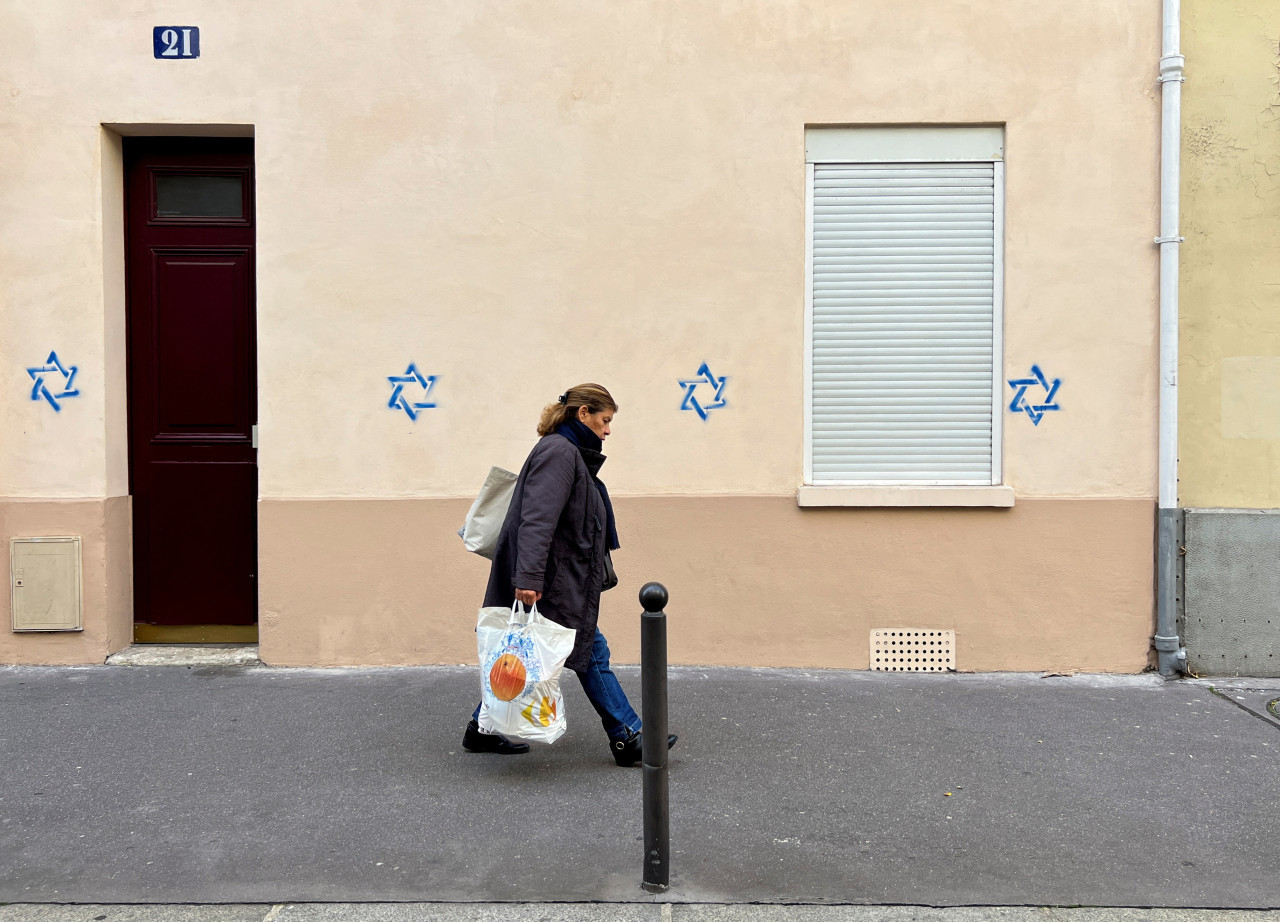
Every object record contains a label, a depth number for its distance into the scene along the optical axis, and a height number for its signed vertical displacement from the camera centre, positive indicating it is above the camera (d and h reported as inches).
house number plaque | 246.4 +90.2
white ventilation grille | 250.1 -55.5
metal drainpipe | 242.1 +17.1
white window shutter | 252.4 +23.8
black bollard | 134.6 -41.7
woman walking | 172.1 -21.1
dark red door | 261.4 +16.0
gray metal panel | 246.1 -40.5
